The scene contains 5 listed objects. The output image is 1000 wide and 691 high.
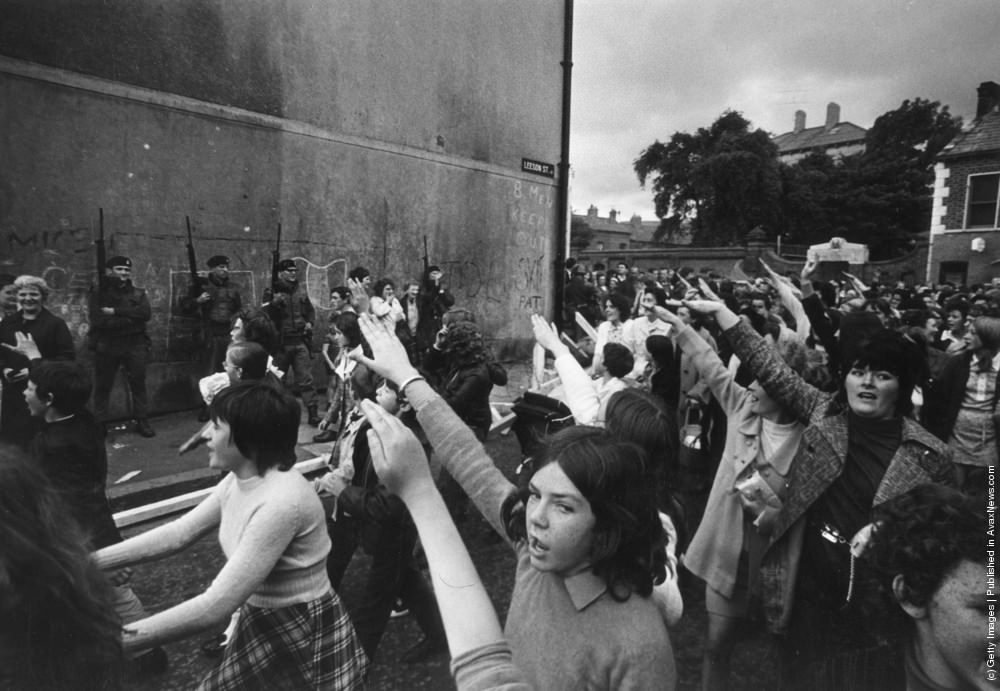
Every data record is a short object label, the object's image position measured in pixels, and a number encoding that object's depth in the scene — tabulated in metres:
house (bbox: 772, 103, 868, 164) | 25.52
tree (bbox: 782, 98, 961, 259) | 24.67
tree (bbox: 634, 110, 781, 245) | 26.50
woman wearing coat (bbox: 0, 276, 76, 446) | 4.68
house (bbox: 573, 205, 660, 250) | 64.62
